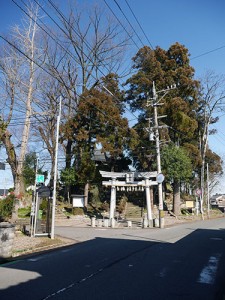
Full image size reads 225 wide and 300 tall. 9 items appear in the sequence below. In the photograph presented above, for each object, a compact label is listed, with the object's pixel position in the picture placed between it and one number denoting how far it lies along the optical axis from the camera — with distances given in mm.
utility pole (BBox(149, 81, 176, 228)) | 25172
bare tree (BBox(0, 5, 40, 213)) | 26616
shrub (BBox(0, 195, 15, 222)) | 24109
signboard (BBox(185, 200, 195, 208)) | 44406
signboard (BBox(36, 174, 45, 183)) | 17453
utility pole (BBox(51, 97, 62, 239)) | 16672
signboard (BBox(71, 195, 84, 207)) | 34325
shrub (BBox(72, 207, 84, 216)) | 33969
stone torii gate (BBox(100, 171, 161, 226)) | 28625
